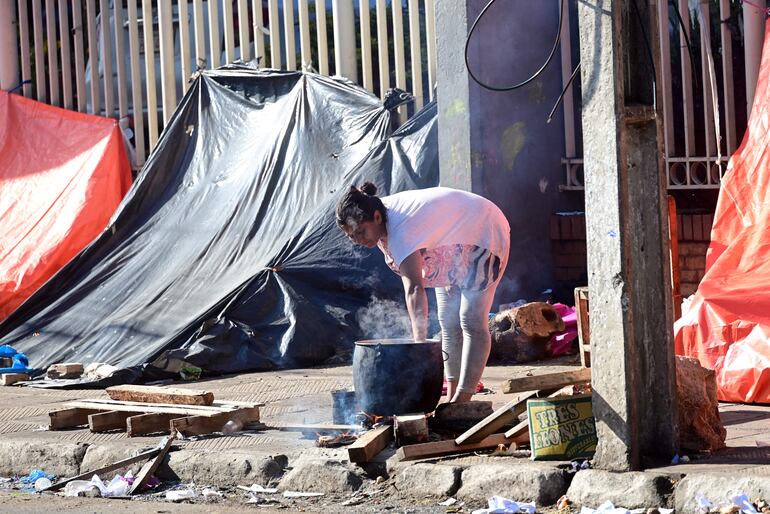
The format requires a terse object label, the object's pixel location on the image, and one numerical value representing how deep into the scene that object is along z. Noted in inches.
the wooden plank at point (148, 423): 487.0
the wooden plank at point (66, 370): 683.4
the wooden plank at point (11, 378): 692.8
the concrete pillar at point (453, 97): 712.0
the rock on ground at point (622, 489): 361.9
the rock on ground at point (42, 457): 475.1
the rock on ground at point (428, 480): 396.0
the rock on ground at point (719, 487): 345.2
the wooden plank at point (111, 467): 442.1
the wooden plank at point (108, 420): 502.2
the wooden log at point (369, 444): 410.7
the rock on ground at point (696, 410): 401.0
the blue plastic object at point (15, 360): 722.6
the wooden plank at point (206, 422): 479.2
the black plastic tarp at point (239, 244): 702.7
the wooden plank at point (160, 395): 515.9
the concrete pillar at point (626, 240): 375.6
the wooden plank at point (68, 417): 519.2
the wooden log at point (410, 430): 426.6
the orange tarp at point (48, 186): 866.7
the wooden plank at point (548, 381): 424.0
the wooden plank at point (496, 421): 416.4
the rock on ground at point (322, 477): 415.0
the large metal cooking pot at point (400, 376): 456.7
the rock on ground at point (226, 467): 432.2
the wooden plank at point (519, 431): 418.2
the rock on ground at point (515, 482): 378.2
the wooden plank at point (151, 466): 433.4
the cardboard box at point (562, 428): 393.7
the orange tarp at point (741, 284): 509.8
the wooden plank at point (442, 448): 413.5
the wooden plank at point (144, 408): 494.9
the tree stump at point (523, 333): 667.7
